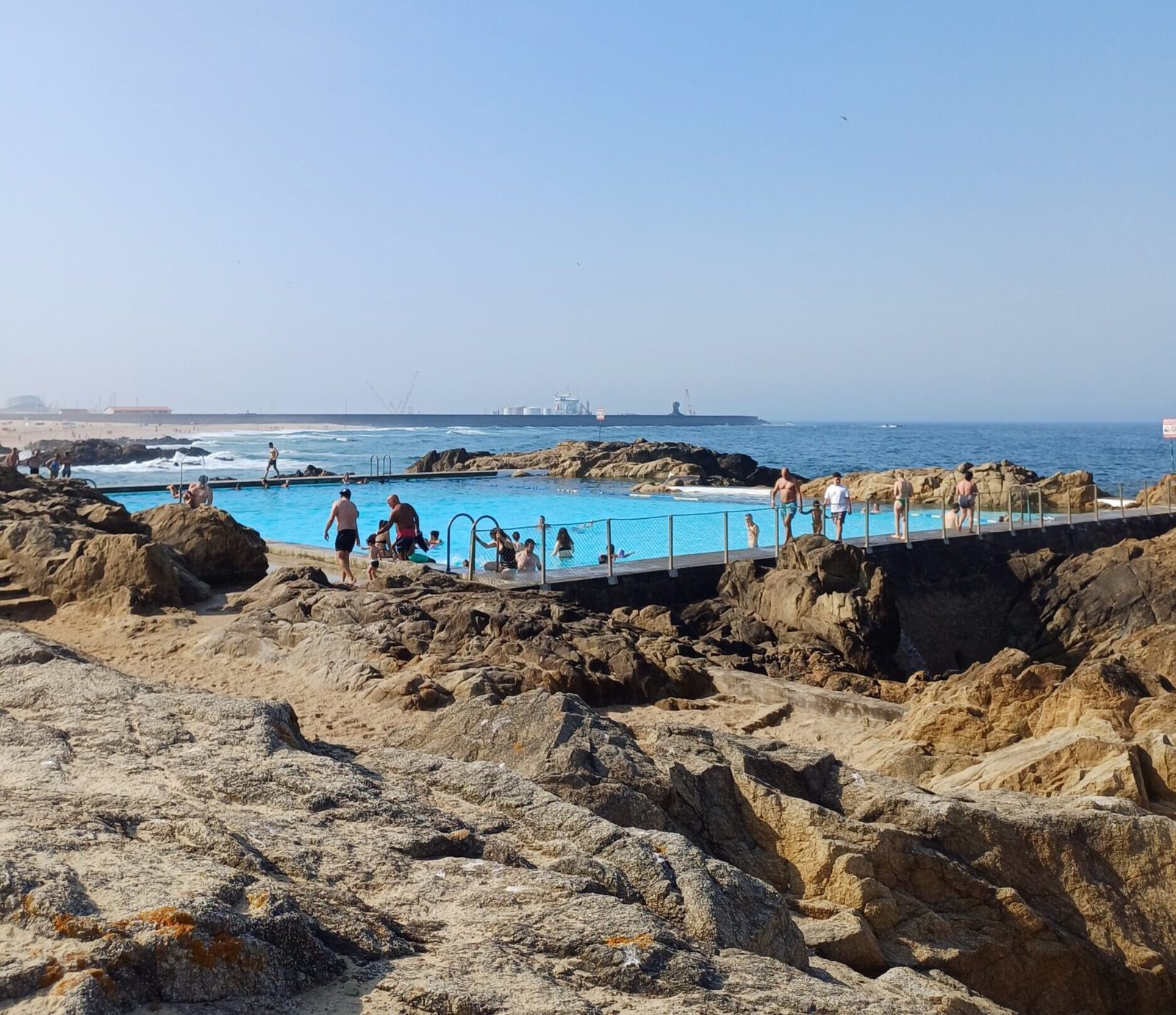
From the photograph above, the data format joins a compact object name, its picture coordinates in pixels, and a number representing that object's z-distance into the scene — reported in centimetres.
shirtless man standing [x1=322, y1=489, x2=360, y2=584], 1455
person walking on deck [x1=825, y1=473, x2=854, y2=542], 1861
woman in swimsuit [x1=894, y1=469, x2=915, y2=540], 1986
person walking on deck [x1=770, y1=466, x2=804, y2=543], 1857
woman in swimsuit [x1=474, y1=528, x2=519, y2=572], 1568
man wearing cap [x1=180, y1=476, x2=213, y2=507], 1888
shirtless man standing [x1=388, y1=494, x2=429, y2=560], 1548
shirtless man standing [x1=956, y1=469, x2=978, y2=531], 2128
